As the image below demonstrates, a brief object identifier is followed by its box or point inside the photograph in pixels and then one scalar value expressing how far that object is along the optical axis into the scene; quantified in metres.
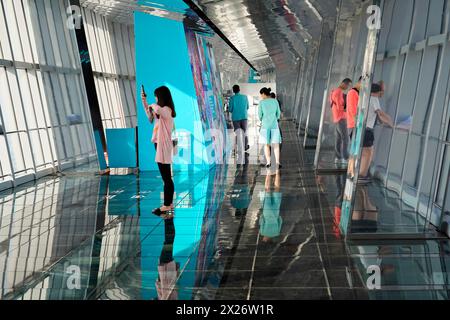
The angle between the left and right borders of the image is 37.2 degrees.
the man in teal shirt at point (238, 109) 18.23
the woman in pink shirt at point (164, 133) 9.72
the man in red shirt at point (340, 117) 14.36
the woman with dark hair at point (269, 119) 15.11
